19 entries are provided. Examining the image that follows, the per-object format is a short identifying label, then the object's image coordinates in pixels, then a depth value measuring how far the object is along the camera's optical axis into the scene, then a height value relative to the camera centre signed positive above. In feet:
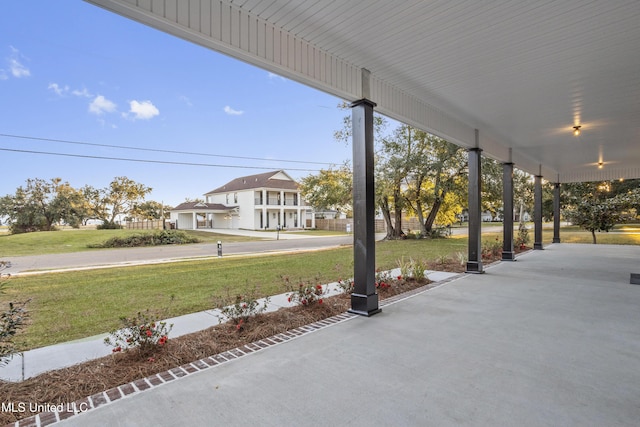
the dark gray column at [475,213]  22.26 -0.07
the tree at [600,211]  39.42 +0.03
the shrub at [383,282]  16.69 -3.88
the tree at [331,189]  58.03 +5.02
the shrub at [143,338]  8.68 -3.53
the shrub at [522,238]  36.89 -3.32
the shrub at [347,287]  15.55 -3.81
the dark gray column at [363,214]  12.71 -0.04
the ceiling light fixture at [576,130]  20.88 +5.70
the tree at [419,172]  47.88 +6.50
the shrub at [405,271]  19.11 -3.68
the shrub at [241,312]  11.00 -3.62
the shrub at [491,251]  29.41 -3.95
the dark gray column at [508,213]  27.53 -0.11
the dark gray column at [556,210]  44.78 +0.19
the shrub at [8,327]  7.16 -2.65
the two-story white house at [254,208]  96.43 +2.08
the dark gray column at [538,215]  37.42 -0.43
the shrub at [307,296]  13.17 -3.58
